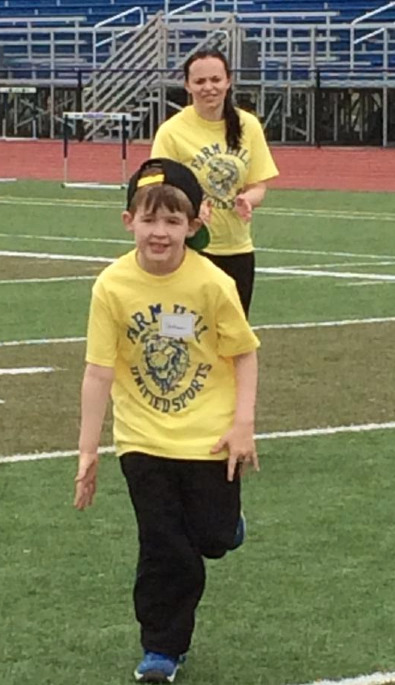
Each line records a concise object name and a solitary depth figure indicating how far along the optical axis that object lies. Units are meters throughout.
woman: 8.78
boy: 5.40
